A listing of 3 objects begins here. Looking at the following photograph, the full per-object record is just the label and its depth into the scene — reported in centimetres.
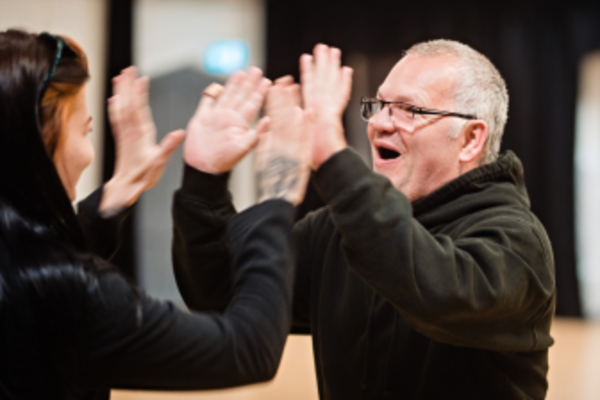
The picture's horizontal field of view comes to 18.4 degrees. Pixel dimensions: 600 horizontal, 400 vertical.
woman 246
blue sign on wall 617
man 260
